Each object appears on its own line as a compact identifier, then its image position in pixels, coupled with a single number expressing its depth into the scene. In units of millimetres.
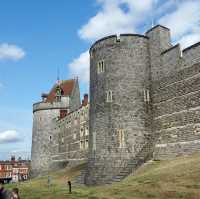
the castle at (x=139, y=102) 15700
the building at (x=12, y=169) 66784
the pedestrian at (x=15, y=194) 6953
